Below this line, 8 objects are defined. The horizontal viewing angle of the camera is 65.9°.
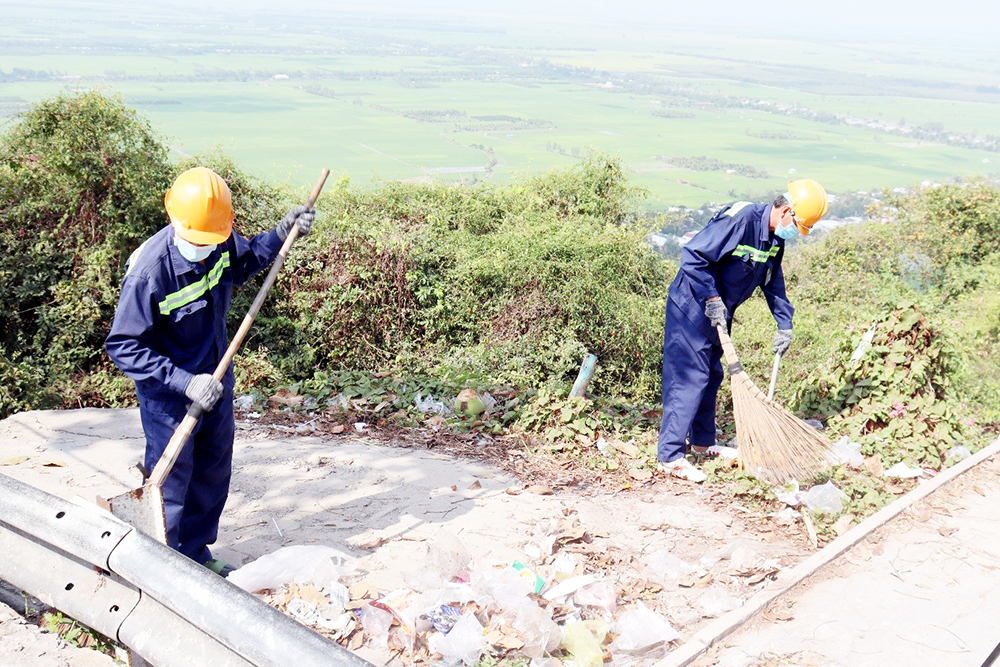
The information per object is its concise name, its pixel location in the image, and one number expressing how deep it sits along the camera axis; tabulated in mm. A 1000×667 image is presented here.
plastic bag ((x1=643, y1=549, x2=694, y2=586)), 3645
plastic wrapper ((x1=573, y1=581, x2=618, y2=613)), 3326
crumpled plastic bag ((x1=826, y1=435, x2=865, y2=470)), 5025
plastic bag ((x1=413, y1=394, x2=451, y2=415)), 5891
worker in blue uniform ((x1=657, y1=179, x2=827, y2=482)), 4633
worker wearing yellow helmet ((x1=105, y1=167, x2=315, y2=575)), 3031
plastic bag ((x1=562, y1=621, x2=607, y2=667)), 2969
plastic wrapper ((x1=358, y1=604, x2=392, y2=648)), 2971
